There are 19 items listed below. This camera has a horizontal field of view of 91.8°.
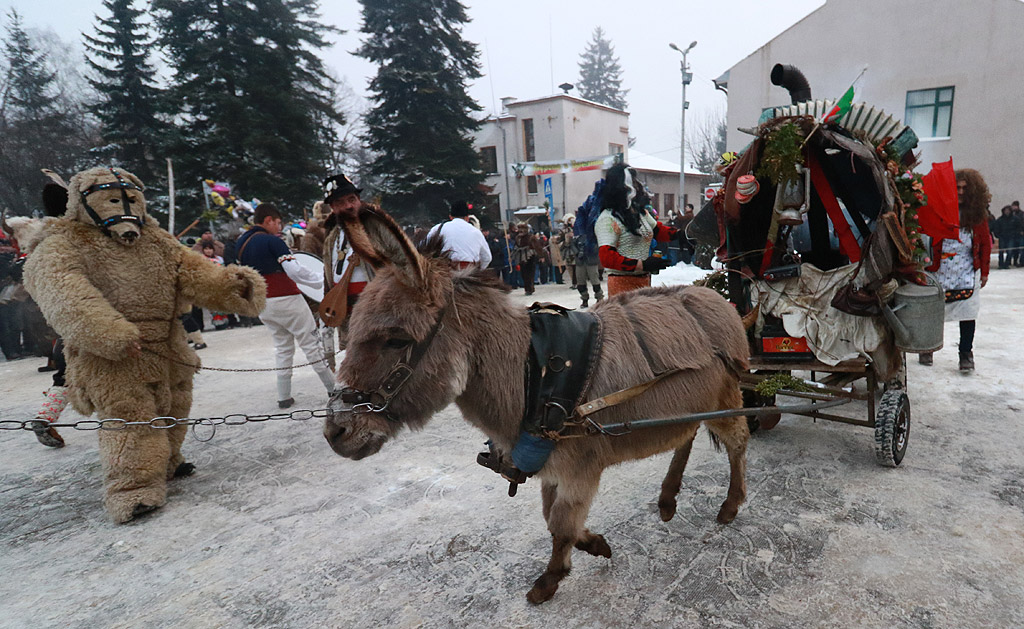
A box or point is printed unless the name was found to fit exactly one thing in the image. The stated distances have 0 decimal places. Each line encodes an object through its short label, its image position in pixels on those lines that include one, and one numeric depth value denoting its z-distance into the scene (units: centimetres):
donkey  190
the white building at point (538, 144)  2922
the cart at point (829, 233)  336
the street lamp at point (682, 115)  2356
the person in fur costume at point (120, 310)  326
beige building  1591
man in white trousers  530
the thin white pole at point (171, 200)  506
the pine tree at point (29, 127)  1897
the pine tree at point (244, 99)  1767
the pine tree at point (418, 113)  2142
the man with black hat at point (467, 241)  570
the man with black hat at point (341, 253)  432
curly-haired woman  522
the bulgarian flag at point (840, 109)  341
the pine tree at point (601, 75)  5597
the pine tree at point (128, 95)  1855
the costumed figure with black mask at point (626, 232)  471
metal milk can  334
